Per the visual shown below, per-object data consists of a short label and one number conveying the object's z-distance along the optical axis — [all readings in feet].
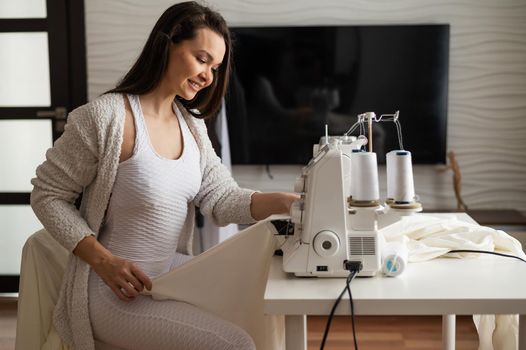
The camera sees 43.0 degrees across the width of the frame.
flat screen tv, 11.64
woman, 4.94
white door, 12.20
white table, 4.08
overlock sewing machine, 4.61
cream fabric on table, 5.14
